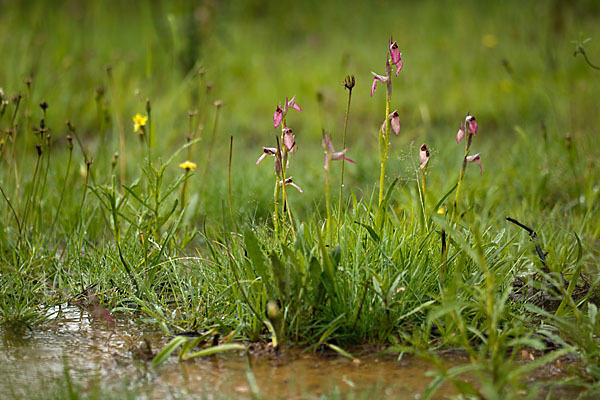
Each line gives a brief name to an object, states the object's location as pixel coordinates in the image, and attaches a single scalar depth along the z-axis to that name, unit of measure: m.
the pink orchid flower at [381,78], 4.27
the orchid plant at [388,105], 4.31
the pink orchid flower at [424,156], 4.43
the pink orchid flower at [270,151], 4.36
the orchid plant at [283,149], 4.26
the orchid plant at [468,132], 4.19
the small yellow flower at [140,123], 5.83
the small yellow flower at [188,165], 5.69
